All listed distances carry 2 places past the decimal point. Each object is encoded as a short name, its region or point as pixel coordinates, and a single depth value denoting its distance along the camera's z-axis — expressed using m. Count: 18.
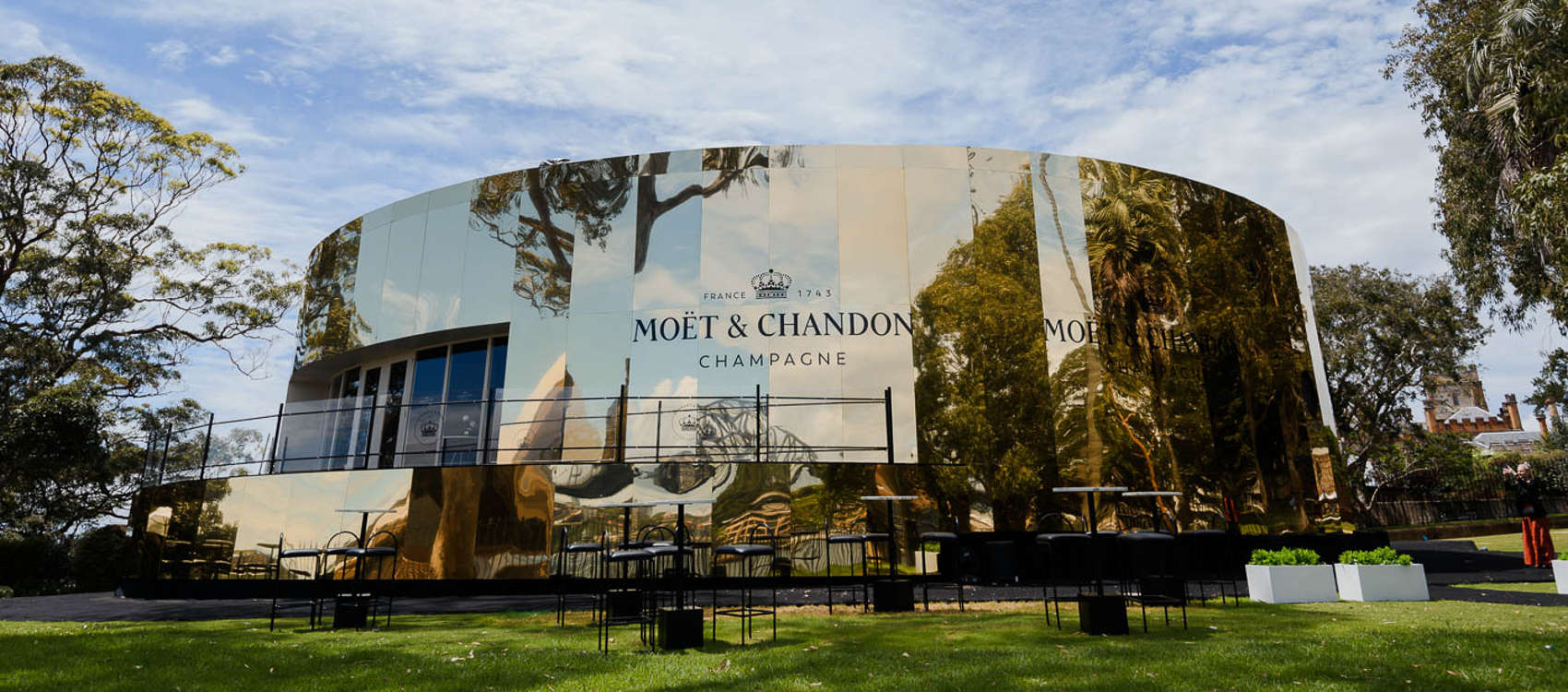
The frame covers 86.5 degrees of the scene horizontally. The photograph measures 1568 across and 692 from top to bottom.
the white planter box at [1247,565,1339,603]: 8.48
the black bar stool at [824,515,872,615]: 9.23
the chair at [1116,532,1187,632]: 6.34
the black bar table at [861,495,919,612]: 8.17
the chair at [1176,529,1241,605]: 11.75
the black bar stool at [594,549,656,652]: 6.62
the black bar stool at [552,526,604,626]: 10.71
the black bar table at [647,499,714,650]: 5.98
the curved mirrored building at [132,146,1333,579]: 11.31
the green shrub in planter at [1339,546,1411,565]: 8.63
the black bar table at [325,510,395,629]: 7.75
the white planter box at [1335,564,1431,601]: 8.43
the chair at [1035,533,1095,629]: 11.00
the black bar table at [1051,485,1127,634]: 6.18
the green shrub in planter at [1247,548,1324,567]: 8.60
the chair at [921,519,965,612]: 11.08
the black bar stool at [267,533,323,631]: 10.52
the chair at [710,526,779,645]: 6.67
